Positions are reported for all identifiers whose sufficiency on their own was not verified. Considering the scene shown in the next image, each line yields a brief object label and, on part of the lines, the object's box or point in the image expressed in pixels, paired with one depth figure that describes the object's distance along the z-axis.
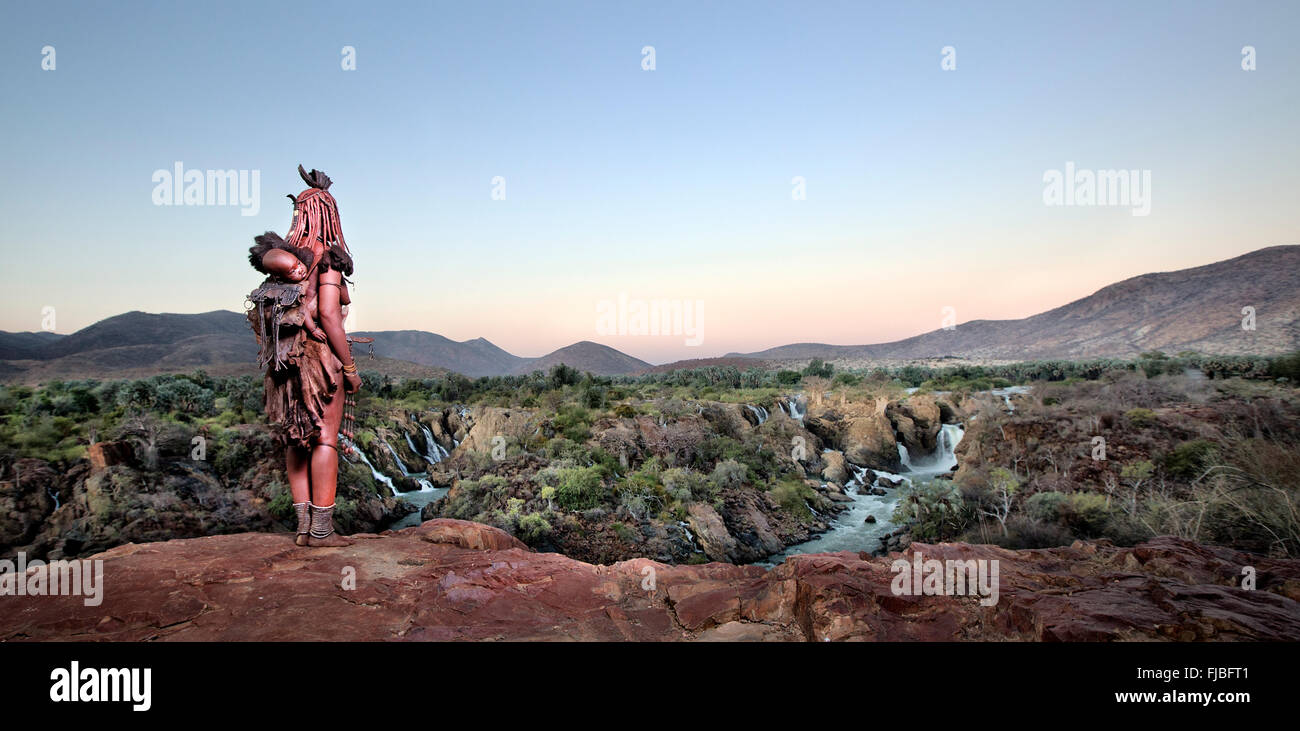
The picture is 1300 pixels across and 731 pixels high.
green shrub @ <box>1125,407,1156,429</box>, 14.46
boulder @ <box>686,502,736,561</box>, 13.55
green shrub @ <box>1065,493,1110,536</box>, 9.25
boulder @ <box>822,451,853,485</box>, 22.25
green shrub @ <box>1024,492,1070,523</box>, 9.90
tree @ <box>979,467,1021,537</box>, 12.22
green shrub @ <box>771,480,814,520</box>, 16.83
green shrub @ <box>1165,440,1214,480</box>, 10.72
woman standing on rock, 5.10
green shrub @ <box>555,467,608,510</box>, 13.01
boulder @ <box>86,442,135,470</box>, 10.34
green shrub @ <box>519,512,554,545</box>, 11.74
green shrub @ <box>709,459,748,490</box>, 16.14
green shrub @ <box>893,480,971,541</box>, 12.75
